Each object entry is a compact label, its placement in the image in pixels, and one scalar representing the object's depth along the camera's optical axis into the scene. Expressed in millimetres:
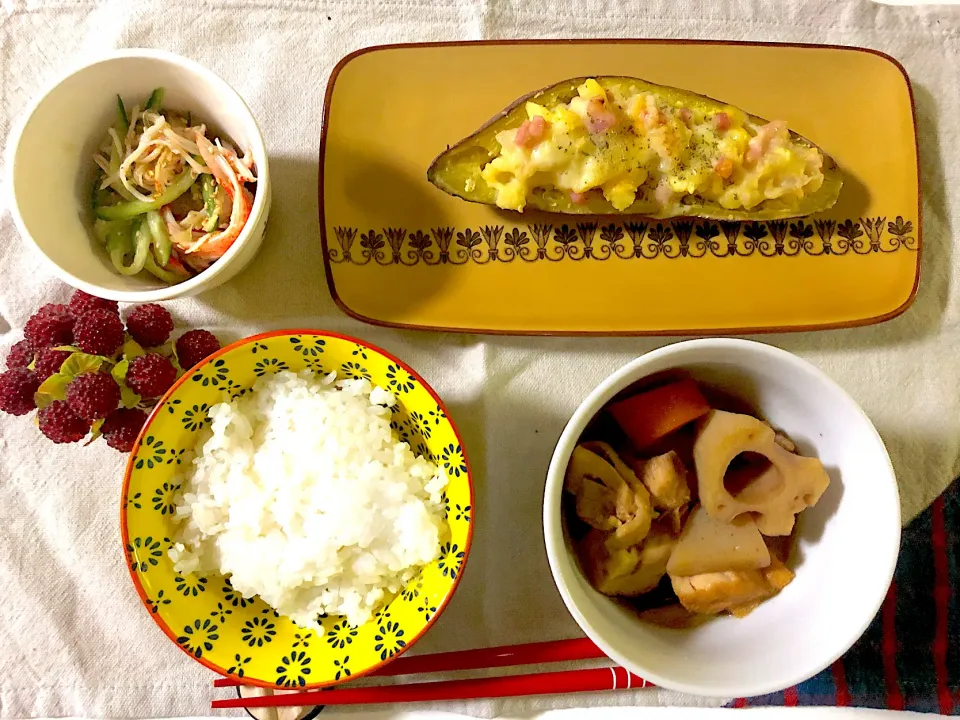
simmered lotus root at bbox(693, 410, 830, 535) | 257
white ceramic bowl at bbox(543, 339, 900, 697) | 242
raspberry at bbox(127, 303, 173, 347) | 306
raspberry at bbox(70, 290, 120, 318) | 306
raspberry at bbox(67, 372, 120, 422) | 279
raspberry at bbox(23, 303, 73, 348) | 297
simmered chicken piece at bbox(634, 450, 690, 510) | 260
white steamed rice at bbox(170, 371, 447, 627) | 274
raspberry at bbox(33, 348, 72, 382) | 291
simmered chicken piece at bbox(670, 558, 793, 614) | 256
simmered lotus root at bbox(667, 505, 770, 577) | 260
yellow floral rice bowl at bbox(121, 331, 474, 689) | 267
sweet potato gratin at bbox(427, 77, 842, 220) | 320
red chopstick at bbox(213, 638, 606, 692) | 315
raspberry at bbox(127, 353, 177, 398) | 290
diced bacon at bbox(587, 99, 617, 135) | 317
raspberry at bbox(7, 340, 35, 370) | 298
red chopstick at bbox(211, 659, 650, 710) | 311
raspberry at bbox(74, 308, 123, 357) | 290
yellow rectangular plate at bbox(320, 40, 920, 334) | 329
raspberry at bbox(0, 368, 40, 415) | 289
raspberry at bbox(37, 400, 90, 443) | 284
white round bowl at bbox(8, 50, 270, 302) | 285
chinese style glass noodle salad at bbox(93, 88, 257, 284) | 301
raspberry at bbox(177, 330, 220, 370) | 309
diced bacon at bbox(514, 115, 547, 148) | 318
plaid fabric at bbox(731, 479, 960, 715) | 330
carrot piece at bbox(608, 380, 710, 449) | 266
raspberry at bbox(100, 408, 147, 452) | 298
